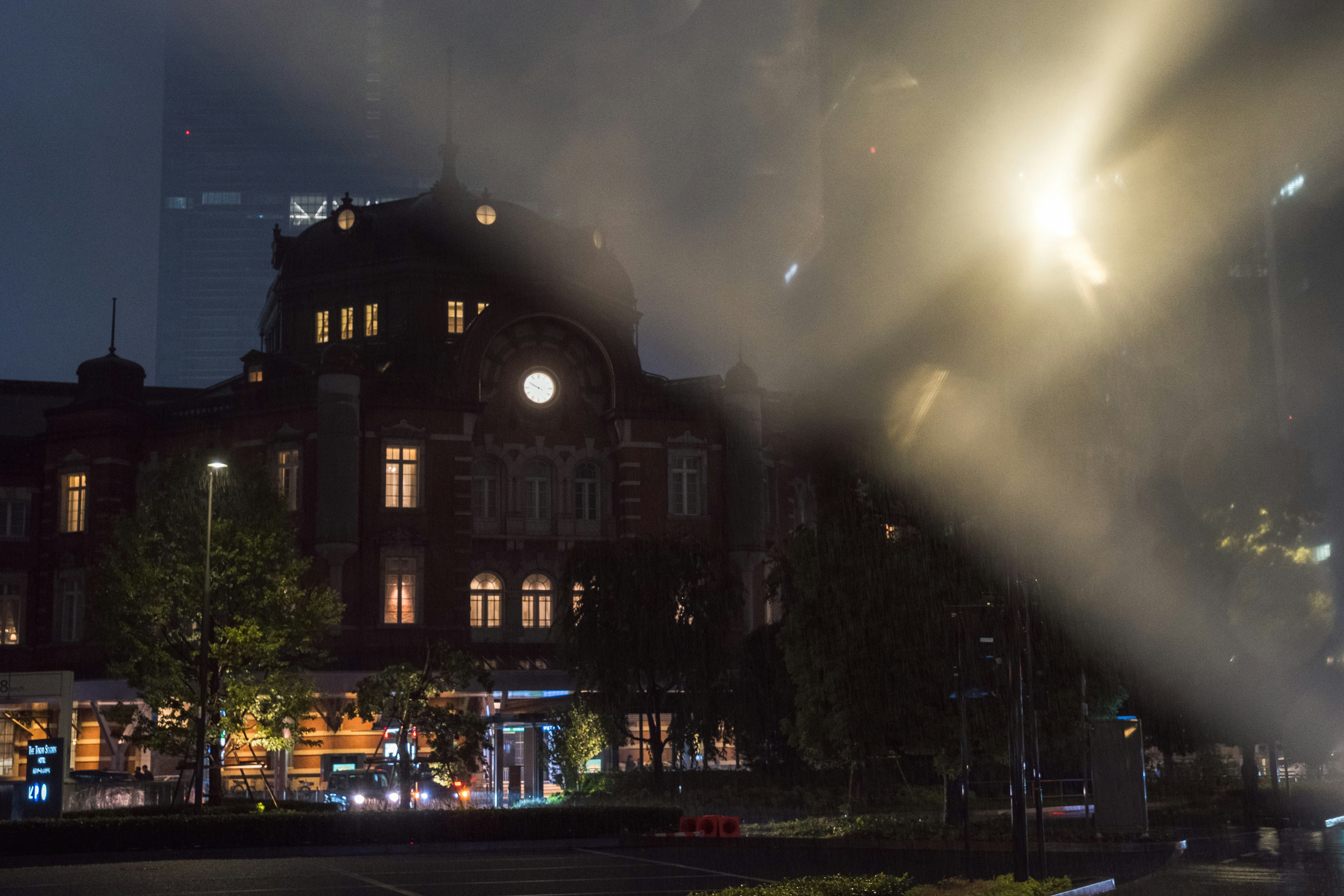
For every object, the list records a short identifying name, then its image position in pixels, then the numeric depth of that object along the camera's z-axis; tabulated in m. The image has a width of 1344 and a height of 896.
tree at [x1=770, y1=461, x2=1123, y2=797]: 32.56
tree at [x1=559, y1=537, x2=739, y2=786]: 46.31
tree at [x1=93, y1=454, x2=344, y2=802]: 37.53
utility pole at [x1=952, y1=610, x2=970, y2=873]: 19.11
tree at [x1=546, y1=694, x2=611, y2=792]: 46.34
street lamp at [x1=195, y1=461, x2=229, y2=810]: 34.91
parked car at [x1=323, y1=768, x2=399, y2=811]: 40.94
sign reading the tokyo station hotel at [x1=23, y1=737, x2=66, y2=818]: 30.28
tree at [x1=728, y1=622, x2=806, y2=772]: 47.16
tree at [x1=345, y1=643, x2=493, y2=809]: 41.41
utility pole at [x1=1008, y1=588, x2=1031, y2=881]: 17.95
